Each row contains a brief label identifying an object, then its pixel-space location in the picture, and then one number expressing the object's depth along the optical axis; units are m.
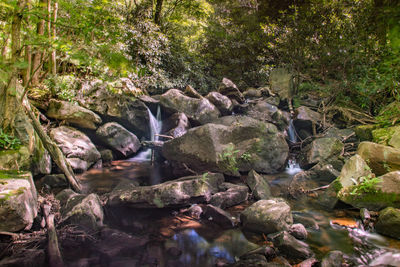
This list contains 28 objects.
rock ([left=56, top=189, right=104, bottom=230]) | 4.34
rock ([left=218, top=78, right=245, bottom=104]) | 11.64
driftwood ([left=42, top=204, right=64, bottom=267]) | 3.53
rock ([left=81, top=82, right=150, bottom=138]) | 9.52
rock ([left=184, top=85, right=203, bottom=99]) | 11.06
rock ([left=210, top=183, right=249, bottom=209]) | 5.51
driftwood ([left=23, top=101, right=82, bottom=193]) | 6.01
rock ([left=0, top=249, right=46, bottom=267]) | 3.38
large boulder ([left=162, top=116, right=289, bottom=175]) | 7.09
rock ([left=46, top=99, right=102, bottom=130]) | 8.30
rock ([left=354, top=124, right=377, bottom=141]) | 8.44
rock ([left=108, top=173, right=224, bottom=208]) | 5.20
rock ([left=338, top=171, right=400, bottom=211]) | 4.71
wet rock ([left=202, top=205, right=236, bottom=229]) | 4.80
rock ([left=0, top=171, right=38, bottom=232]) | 3.42
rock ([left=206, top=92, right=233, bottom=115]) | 10.43
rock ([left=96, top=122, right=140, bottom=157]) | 8.87
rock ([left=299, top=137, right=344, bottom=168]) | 7.79
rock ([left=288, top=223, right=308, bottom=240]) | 4.26
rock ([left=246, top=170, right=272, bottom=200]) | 5.89
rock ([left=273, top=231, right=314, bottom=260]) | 3.72
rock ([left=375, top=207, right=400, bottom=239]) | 4.09
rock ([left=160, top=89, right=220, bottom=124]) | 9.97
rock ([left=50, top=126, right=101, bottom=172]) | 7.37
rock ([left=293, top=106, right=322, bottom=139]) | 10.09
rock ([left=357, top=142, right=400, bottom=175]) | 5.55
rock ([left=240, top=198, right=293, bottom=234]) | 4.33
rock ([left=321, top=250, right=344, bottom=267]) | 3.38
